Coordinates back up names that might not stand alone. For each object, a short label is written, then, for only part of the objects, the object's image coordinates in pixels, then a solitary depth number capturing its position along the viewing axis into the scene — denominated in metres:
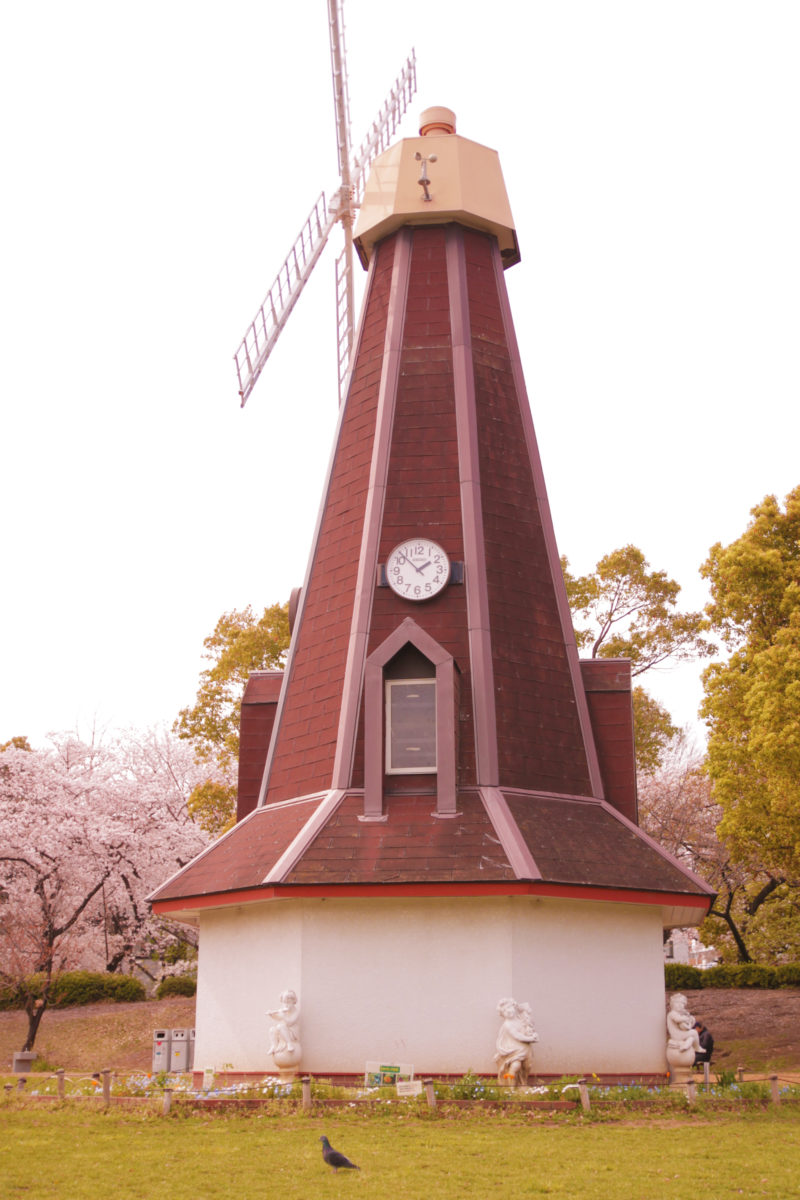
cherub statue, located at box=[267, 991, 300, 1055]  12.95
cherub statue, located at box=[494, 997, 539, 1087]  12.69
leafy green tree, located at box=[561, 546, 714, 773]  24.86
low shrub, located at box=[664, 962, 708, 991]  24.50
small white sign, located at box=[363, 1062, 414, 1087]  12.80
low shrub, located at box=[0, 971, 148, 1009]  26.95
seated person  16.25
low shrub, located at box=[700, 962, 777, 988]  23.97
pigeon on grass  8.70
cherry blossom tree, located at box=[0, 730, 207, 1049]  28.77
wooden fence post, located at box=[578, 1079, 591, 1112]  11.28
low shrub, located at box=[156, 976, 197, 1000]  27.67
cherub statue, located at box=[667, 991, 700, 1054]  14.05
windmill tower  13.37
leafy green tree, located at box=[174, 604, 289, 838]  25.81
